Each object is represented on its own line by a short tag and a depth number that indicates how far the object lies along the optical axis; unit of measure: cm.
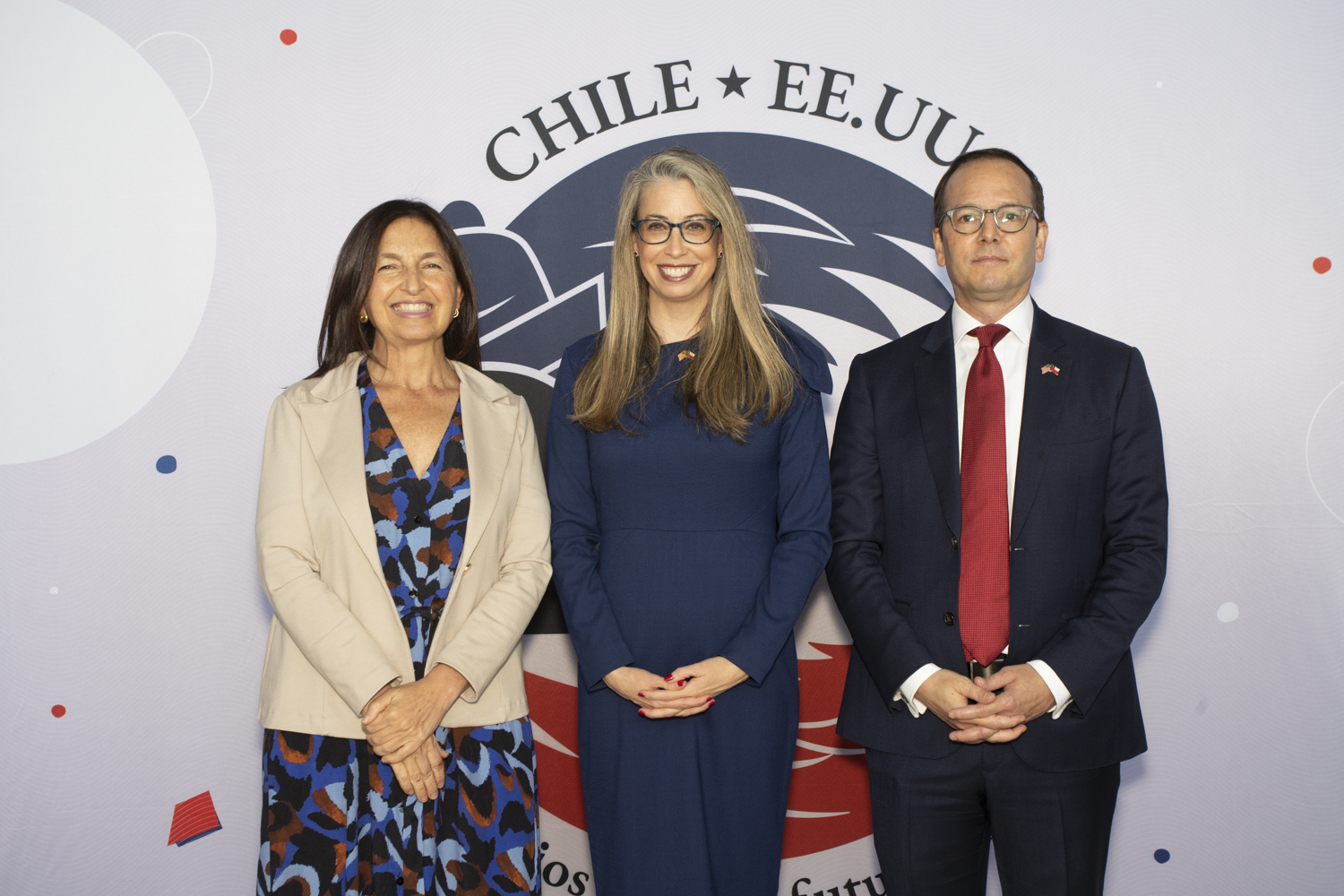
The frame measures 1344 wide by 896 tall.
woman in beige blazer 189
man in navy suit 188
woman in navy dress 197
